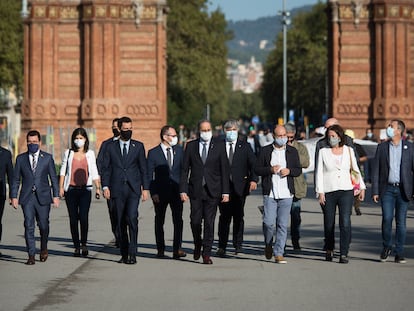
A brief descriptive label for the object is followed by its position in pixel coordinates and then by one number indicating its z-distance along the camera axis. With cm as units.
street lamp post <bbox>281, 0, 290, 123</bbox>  8094
